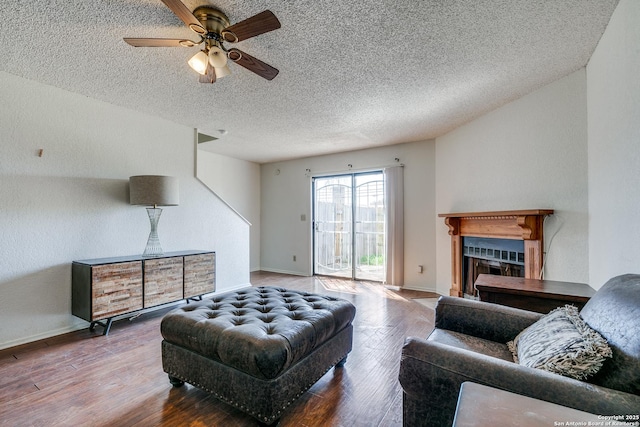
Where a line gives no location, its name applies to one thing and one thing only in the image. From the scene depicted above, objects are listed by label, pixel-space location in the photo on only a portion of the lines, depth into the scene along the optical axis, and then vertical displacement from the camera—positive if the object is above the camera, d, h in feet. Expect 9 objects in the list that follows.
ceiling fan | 5.16 +3.69
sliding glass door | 16.60 -0.62
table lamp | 9.65 +0.93
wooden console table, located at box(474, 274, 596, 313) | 6.43 -1.90
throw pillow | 3.09 -1.67
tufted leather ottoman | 4.72 -2.48
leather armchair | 2.83 -1.84
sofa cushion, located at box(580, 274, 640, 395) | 2.86 -1.36
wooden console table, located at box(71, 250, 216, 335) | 8.41 -2.27
